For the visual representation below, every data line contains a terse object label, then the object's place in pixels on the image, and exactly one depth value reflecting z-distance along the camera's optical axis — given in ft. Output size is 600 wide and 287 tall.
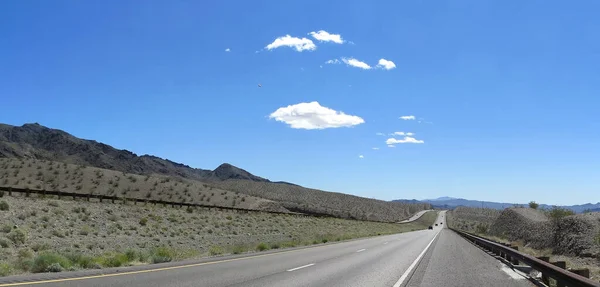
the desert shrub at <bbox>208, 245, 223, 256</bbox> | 73.67
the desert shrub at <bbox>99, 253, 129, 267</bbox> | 50.19
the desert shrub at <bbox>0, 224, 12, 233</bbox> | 76.43
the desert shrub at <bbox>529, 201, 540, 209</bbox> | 333.17
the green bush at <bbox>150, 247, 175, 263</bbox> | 56.24
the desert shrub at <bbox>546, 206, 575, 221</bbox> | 159.10
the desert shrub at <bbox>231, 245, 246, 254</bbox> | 77.71
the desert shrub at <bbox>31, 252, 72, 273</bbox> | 42.75
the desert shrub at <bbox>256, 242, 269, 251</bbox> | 85.90
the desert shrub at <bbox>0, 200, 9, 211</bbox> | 90.43
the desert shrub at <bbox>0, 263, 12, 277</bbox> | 38.55
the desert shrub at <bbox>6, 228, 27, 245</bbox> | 72.84
